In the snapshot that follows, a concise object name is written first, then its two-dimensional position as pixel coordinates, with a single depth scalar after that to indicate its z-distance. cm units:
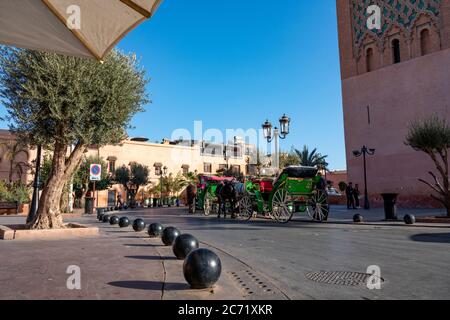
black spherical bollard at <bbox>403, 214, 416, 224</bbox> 1251
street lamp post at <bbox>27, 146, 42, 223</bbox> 1408
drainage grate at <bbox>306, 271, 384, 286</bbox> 473
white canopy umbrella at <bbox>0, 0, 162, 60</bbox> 408
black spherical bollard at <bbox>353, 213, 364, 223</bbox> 1362
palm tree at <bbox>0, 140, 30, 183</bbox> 3572
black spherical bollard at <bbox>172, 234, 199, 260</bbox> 602
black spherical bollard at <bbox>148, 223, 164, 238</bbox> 996
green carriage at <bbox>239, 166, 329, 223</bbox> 1341
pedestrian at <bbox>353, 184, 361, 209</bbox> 2313
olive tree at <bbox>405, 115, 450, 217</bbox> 1479
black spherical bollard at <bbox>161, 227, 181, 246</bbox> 789
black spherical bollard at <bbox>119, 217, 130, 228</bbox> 1321
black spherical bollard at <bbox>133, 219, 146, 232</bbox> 1122
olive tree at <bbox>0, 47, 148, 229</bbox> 948
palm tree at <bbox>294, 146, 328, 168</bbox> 4581
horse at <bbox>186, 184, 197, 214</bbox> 2180
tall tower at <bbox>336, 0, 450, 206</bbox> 2177
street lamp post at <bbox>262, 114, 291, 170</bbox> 1792
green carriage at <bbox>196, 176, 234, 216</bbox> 2000
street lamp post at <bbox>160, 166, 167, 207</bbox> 4095
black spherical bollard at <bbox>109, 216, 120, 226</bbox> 1439
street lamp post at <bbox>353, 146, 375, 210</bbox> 2260
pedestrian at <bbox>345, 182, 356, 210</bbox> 2291
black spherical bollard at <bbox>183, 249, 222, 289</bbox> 419
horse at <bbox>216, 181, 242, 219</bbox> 1612
